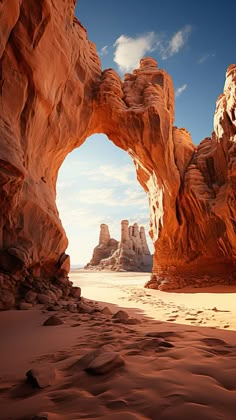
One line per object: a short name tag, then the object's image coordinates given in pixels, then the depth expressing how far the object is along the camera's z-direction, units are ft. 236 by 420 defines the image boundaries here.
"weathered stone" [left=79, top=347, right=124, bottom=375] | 5.62
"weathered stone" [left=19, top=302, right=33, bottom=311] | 13.92
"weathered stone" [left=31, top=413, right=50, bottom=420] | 3.83
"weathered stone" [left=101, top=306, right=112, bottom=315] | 15.71
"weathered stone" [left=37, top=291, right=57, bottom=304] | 15.81
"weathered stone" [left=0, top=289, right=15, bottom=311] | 13.34
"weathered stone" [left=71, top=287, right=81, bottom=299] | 21.23
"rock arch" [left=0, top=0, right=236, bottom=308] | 16.40
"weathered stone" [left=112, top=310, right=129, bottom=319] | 13.77
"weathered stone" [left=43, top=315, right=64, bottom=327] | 11.75
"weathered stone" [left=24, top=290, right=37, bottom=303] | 15.26
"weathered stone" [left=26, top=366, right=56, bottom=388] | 5.32
